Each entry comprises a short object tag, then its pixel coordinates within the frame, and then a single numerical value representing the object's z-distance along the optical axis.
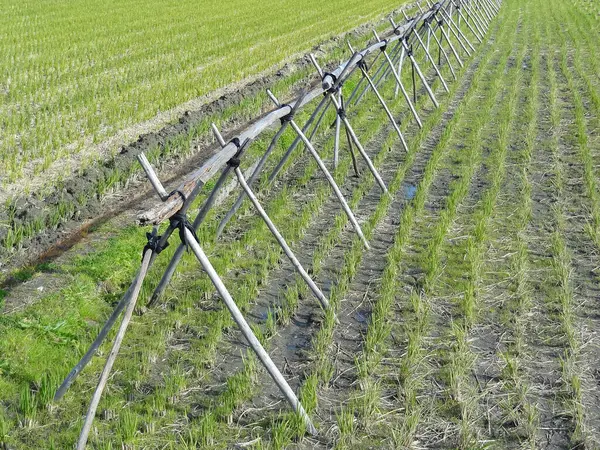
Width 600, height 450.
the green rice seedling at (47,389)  3.67
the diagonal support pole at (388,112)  8.00
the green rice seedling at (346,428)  3.44
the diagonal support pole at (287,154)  6.26
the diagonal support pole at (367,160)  6.64
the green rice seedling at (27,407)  3.54
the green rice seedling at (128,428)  3.39
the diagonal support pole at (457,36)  14.56
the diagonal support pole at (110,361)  3.27
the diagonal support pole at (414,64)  9.90
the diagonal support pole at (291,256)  4.64
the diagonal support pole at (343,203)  5.61
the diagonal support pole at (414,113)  8.84
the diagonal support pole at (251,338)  3.54
